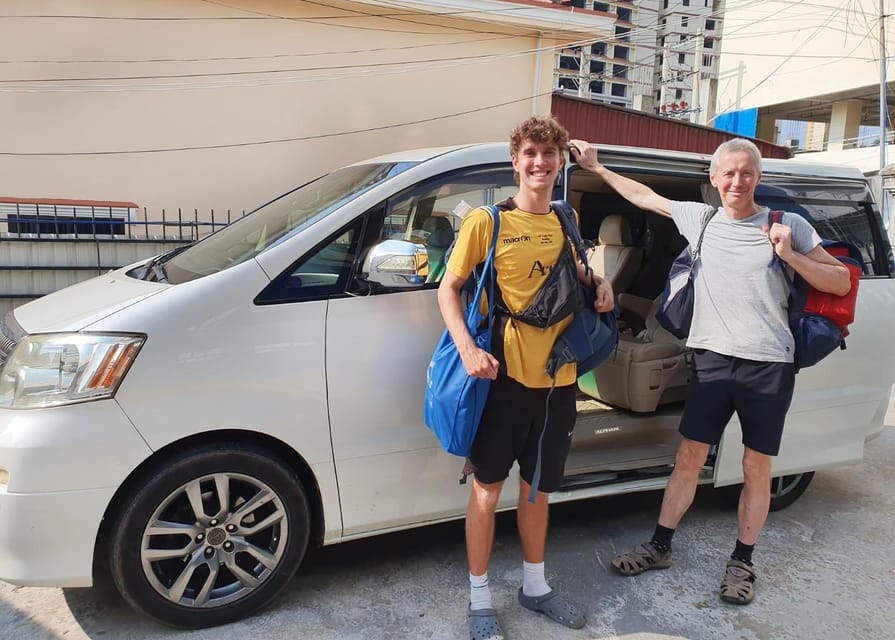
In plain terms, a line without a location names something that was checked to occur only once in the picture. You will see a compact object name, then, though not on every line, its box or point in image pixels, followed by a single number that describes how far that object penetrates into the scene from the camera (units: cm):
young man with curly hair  229
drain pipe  1078
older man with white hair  269
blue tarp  3247
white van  222
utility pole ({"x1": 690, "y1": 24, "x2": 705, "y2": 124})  2798
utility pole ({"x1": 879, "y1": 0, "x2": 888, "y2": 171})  2014
